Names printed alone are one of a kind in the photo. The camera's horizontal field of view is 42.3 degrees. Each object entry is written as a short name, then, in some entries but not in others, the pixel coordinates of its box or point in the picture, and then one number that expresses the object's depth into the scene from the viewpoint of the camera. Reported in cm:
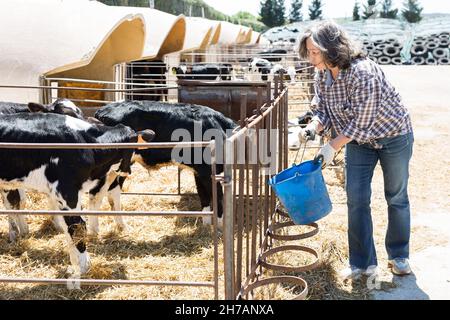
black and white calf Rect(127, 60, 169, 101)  1296
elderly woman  397
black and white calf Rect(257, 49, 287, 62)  2448
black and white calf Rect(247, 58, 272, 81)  1856
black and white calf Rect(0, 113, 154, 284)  455
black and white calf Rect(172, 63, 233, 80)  1553
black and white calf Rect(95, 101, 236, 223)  610
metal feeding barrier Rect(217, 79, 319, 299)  302
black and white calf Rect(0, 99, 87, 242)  561
